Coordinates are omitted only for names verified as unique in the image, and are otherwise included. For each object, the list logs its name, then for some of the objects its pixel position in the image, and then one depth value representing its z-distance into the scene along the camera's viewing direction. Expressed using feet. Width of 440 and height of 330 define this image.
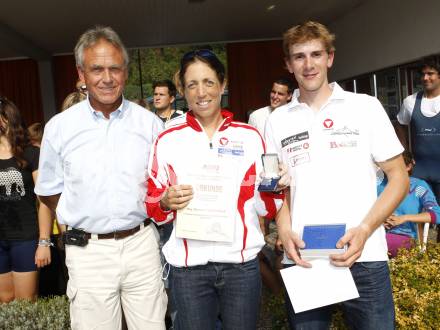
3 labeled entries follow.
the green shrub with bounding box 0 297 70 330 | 9.21
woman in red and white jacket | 6.33
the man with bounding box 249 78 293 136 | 18.70
